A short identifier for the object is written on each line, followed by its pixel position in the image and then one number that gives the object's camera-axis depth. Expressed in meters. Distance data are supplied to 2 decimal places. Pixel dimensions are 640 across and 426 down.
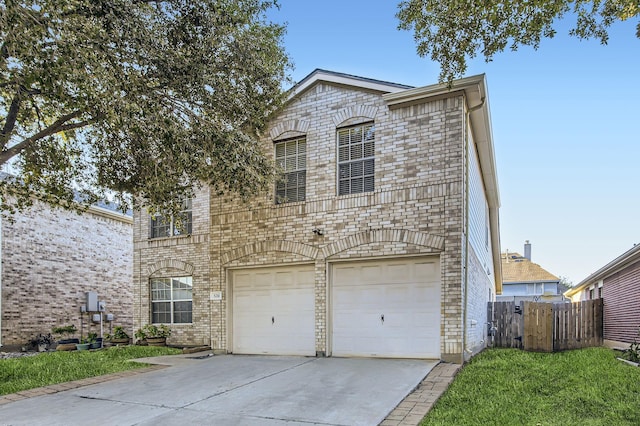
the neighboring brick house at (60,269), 14.23
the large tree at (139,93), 6.08
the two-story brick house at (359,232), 9.01
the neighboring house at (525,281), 32.12
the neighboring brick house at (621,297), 12.80
